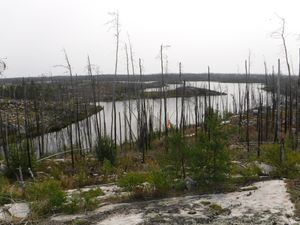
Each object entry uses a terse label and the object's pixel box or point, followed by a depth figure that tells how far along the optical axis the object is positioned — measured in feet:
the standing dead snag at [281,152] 21.33
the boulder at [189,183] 19.79
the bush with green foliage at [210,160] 19.64
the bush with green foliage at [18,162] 28.89
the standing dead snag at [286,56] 32.49
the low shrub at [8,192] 19.97
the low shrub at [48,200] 17.38
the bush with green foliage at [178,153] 20.97
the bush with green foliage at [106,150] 32.87
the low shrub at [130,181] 19.09
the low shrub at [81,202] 17.43
